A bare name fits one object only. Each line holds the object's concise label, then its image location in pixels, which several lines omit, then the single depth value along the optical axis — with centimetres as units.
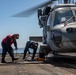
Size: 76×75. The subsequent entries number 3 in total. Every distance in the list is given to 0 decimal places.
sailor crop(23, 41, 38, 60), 1153
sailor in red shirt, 1045
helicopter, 836
